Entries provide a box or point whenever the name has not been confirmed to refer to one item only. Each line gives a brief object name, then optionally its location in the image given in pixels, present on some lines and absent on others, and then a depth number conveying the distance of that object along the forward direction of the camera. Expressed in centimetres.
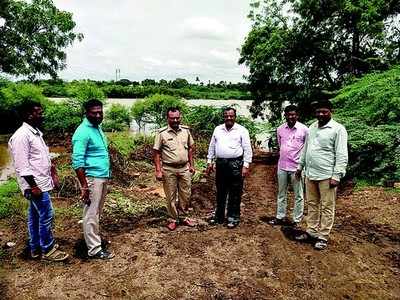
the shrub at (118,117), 2014
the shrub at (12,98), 2005
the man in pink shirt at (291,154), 570
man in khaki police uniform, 557
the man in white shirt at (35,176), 437
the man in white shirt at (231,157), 573
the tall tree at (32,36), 2120
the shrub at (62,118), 1842
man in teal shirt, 452
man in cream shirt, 490
